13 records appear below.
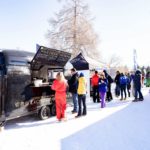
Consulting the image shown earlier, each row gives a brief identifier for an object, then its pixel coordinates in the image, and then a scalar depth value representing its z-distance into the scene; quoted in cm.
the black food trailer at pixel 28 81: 421
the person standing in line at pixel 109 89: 758
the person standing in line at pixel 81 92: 537
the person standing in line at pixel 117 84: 816
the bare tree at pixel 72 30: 1593
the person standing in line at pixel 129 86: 886
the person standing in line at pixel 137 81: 740
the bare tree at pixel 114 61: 4249
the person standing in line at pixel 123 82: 781
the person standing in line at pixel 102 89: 649
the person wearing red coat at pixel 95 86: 741
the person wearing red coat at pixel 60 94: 494
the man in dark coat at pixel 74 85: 542
